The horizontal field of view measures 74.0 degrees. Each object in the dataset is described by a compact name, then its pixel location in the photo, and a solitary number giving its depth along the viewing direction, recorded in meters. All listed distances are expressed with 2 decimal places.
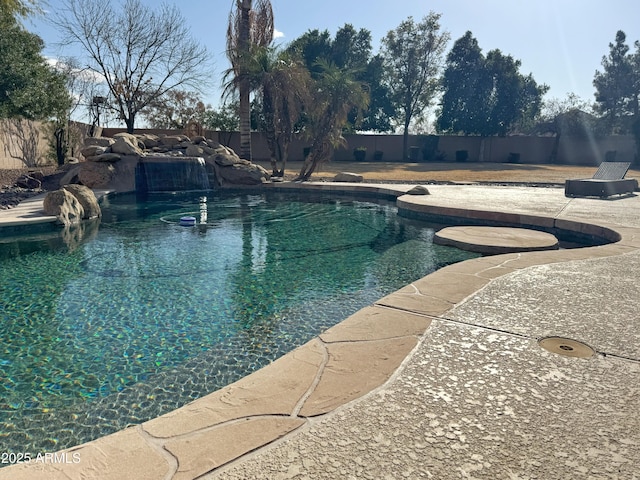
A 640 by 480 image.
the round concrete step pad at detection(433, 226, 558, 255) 5.68
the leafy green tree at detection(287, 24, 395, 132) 31.48
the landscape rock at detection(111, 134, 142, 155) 13.16
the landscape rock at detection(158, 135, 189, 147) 15.77
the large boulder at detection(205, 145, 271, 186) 14.41
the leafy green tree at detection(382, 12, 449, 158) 31.23
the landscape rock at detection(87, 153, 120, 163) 12.52
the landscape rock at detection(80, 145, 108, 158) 12.71
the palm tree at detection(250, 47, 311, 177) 13.91
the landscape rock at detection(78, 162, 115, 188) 12.30
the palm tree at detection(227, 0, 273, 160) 14.42
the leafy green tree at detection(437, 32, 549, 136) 32.50
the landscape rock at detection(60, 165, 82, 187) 12.27
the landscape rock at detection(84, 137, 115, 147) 14.27
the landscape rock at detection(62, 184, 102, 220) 8.52
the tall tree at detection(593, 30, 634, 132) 32.25
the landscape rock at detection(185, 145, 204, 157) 14.52
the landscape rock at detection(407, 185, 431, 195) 10.94
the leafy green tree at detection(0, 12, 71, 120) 10.79
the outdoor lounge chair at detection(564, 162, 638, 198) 11.11
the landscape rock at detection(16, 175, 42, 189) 11.75
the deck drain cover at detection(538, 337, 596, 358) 2.37
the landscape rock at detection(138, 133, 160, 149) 15.38
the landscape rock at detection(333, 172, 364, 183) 15.77
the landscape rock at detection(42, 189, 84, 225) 7.76
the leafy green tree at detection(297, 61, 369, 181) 14.17
